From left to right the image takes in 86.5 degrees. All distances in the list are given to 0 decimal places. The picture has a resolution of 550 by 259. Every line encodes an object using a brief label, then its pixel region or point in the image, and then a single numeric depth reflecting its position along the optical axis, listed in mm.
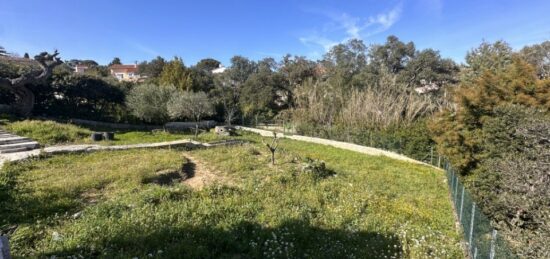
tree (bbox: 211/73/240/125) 21906
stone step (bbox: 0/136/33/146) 9614
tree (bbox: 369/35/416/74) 30594
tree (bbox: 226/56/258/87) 34312
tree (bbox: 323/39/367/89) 32500
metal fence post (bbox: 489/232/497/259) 3220
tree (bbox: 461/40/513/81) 15281
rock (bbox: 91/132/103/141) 11734
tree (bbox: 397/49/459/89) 27047
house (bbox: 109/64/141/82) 53062
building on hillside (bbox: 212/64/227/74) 50300
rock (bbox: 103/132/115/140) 12258
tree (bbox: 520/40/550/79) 24609
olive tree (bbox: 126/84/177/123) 17078
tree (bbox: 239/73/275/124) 24375
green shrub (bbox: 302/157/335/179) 8094
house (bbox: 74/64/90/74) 49462
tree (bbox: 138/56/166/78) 35188
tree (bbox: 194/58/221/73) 50850
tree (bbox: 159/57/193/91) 23642
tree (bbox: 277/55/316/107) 27359
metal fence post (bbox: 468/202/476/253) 4010
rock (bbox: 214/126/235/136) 16842
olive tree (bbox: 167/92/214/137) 17147
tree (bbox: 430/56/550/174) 7883
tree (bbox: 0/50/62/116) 14039
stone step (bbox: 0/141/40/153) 9086
